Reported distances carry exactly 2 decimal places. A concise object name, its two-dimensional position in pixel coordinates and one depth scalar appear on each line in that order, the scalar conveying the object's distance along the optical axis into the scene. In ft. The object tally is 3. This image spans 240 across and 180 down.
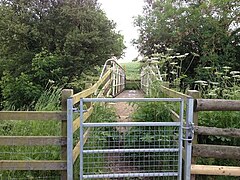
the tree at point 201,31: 38.52
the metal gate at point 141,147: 10.03
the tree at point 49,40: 46.88
